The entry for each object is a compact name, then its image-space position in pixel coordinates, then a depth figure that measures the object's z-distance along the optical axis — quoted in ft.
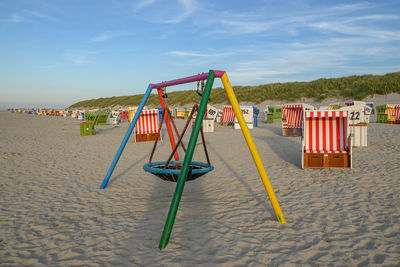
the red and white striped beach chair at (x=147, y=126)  42.16
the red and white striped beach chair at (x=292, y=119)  44.61
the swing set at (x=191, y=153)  11.10
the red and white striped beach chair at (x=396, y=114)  55.89
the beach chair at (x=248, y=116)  55.98
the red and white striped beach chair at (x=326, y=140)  23.68
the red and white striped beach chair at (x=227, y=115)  68.28
